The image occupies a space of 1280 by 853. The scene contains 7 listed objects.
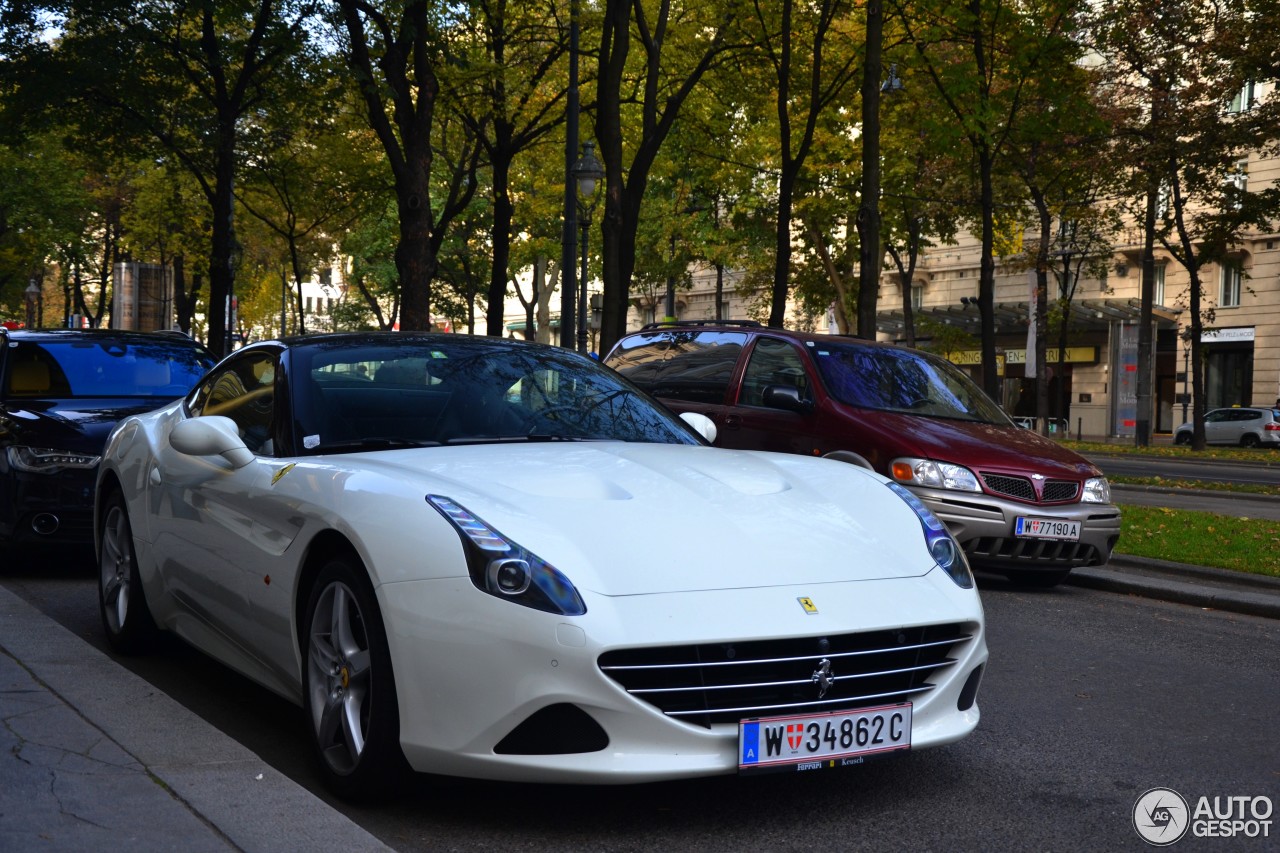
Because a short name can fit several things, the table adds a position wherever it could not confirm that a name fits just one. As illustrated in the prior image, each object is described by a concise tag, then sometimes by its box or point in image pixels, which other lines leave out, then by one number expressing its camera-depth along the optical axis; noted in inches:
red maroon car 358.3
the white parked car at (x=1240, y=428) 1695.4
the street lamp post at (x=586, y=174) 841.5
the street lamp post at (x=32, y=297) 2504.1
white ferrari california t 147.1
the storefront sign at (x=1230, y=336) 1817.2
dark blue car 341.7
